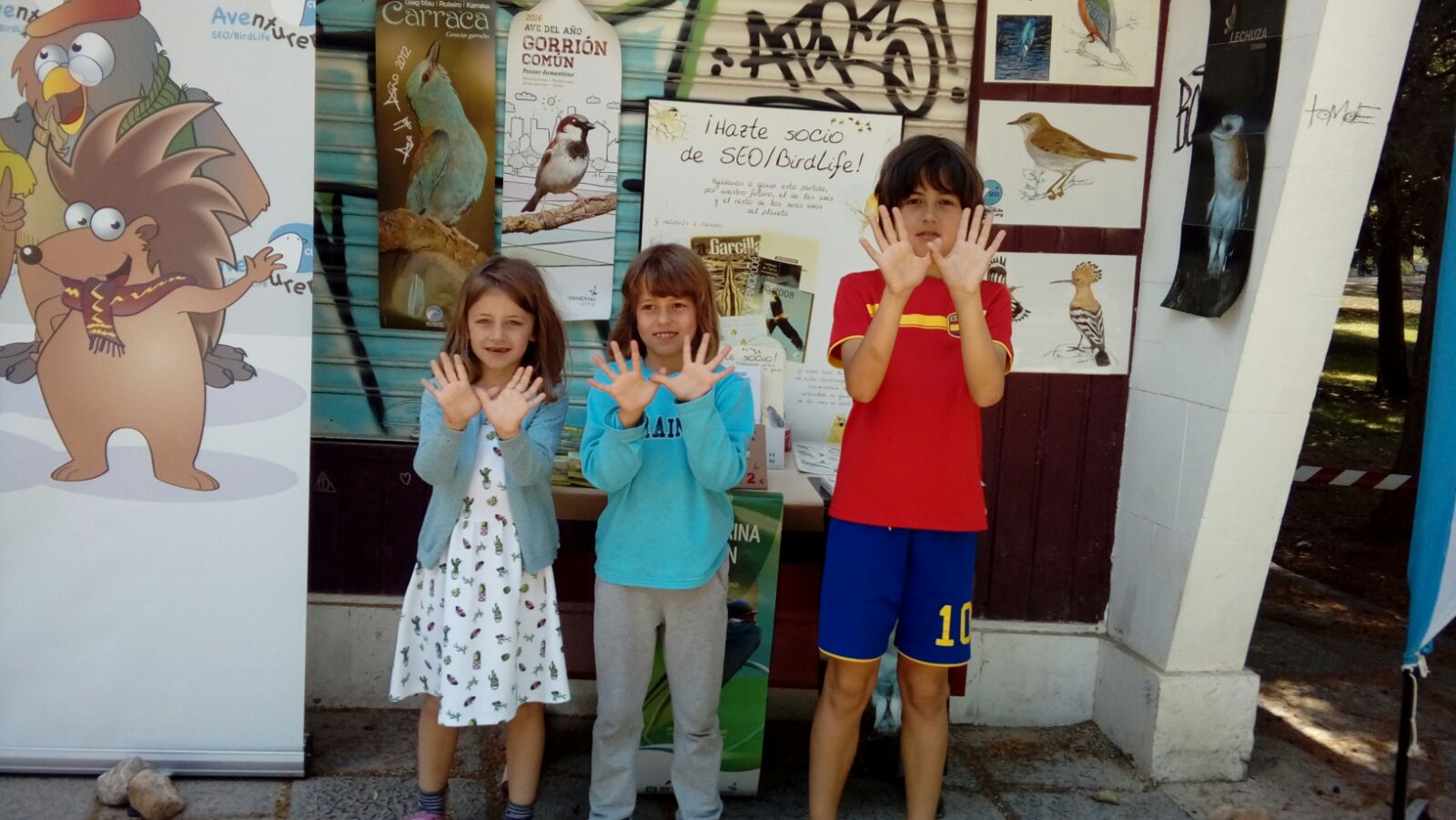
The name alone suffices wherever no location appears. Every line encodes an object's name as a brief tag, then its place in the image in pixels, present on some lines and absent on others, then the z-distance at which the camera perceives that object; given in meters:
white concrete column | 3.54
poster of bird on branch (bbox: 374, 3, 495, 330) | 4.04
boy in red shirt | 3.03
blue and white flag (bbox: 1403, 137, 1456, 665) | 3.06
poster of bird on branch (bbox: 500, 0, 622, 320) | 4.07
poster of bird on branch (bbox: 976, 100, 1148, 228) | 4.19
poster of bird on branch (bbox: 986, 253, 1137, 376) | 4.26
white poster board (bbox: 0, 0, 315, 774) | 3.46
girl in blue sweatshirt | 3.03
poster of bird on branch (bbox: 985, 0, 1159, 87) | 4.16
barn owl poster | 3.68
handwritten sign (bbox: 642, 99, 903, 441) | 4.16
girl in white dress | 3.08
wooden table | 3.54
